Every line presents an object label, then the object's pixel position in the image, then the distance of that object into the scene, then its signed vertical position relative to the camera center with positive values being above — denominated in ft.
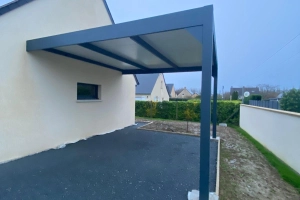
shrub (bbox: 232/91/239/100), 59.94 +0.81
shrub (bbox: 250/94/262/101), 39.37 +0.23
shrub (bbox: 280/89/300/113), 20.38 -0.33
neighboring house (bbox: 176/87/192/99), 167.75 +4.55
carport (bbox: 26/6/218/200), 9.04 +4.51
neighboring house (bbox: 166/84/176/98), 122.05 +5.04
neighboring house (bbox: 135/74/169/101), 77.39 +4.67
